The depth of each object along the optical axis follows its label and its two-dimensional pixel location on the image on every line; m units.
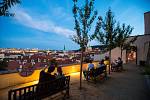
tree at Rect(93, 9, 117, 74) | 6.52
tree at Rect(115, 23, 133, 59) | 7.73
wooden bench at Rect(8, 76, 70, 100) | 2.11
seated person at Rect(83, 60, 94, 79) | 4.72
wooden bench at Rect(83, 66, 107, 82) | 4.53
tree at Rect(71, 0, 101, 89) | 4.05
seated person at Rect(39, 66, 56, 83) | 2.61
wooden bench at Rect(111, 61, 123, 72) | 7.49
